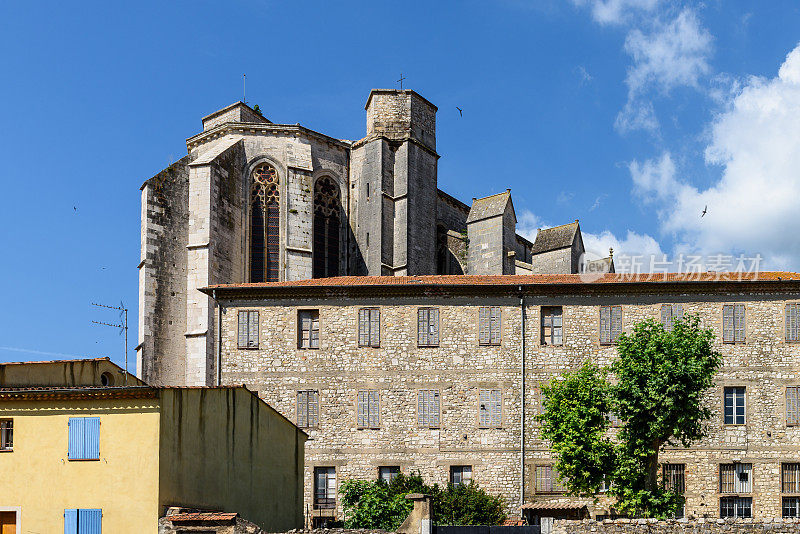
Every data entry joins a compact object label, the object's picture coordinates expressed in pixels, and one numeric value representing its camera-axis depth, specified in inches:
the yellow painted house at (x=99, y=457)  858.1
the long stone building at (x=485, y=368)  1328.7
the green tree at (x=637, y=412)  1159.6
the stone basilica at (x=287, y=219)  1624.0
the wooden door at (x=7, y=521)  873.5
